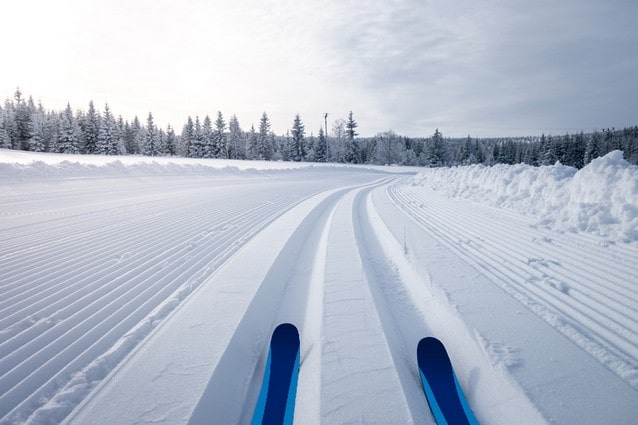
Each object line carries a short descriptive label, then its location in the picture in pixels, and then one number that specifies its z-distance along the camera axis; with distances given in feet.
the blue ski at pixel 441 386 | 6.93
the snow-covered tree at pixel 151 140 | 208.33
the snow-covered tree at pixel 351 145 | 207.50
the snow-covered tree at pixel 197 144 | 198.59
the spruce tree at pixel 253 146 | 211.82
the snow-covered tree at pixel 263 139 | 210.18
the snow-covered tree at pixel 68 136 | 171.42
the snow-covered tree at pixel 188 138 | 202.06
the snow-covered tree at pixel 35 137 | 184.75
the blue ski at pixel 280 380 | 7.02
